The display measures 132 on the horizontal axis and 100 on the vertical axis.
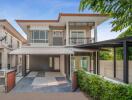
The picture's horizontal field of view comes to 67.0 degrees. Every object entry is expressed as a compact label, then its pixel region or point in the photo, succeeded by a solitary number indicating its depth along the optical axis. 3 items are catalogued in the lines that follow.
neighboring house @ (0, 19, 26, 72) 15.01
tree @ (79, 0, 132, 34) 3.24
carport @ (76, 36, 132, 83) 6.69
